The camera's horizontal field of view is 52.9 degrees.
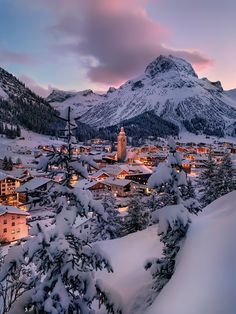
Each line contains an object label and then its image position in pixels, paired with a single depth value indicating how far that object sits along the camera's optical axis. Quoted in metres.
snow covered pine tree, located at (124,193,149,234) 25.84
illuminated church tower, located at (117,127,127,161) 113.21
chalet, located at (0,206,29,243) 41.01
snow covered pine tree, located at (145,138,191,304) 9.09
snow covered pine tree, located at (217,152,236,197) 28.01
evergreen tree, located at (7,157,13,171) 85.59
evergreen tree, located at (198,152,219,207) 28.43
